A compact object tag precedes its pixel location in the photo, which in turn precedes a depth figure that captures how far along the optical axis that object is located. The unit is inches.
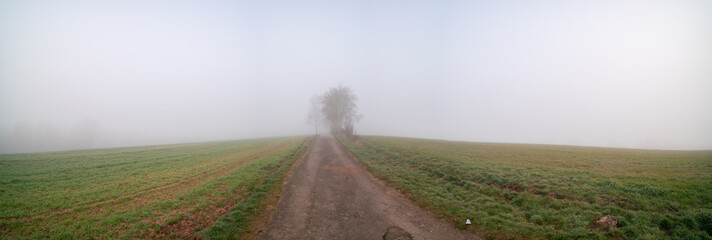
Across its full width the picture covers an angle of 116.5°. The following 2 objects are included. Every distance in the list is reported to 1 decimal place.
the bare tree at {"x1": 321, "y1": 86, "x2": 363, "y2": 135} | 2149.4
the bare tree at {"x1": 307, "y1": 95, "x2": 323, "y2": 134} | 2565.5
